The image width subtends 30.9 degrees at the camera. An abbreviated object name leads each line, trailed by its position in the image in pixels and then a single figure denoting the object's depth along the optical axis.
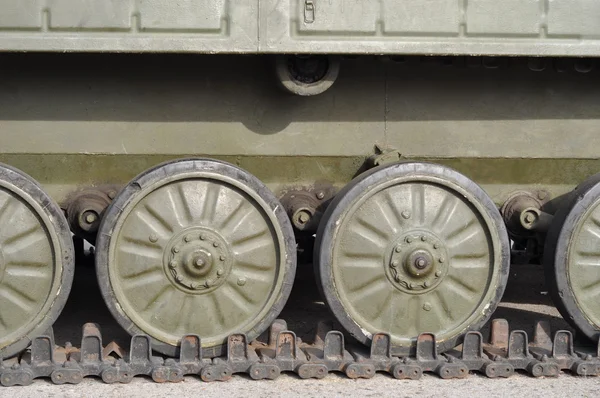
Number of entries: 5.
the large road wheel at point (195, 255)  5.40
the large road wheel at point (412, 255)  5.50
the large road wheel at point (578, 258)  5.55
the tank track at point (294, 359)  5.27
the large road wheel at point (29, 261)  5.34
